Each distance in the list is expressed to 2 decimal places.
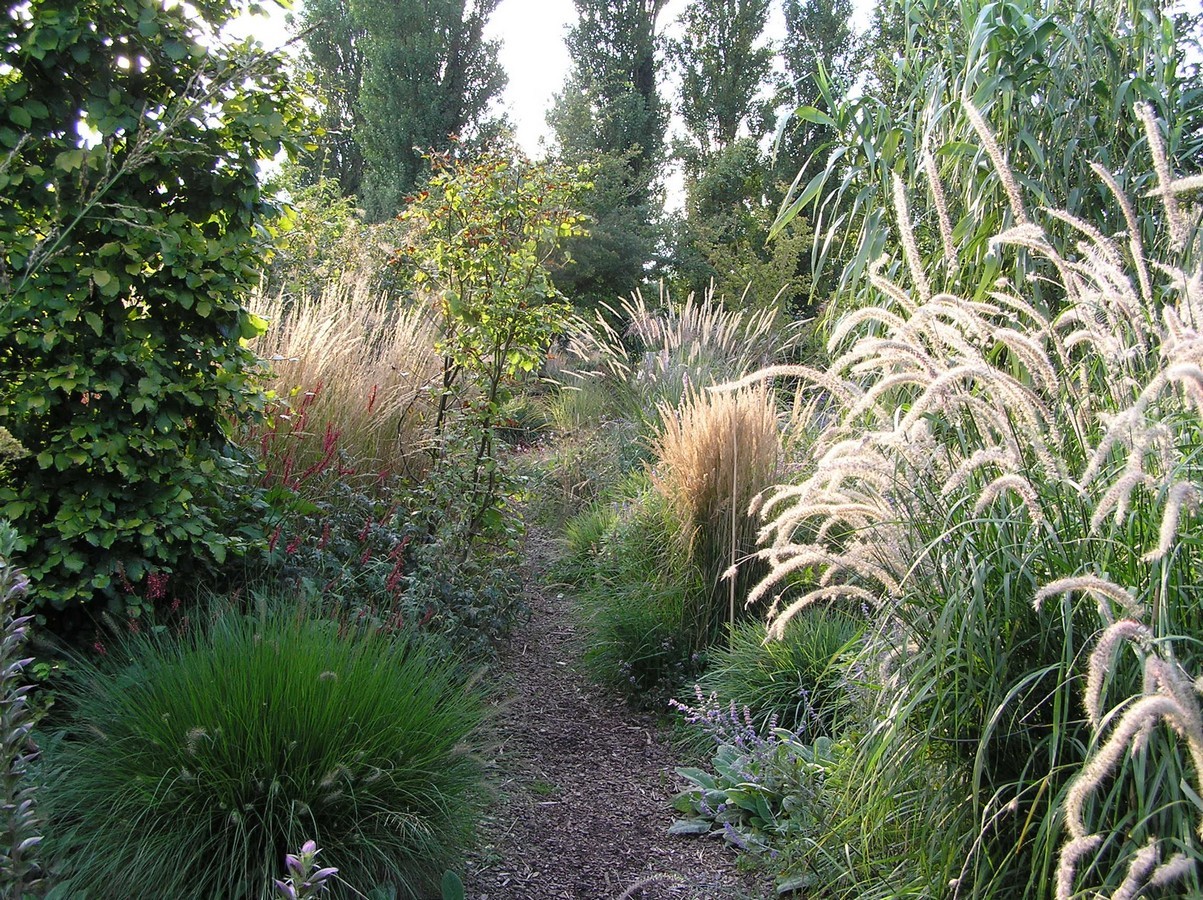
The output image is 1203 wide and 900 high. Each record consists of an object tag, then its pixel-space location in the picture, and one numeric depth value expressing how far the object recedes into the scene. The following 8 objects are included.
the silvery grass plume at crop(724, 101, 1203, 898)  1.63
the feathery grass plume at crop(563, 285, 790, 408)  6.61
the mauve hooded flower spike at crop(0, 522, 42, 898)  1.13
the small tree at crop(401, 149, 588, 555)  4.16
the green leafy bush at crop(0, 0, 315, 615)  2.60
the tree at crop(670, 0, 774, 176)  22.03
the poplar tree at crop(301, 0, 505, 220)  20.53
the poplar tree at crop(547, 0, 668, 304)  17.39
